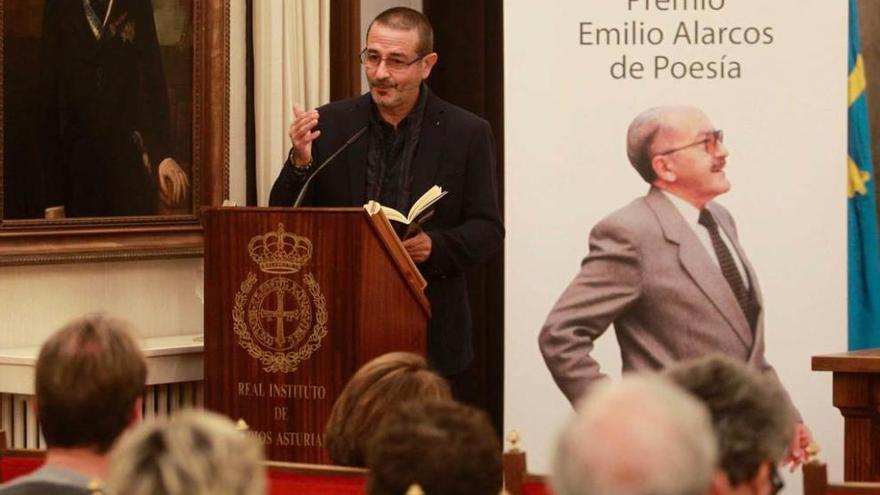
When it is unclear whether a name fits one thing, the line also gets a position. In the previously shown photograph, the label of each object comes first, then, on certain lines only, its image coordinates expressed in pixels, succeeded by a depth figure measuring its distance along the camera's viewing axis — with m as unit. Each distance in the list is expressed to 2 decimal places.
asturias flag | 10.35
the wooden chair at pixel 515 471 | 5.34
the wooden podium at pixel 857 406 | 8.45
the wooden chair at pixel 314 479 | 5.03
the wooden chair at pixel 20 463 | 5.87
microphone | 8.42
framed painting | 9.76
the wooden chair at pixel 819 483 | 5.10
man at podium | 8.98
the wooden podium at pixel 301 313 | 8.16
